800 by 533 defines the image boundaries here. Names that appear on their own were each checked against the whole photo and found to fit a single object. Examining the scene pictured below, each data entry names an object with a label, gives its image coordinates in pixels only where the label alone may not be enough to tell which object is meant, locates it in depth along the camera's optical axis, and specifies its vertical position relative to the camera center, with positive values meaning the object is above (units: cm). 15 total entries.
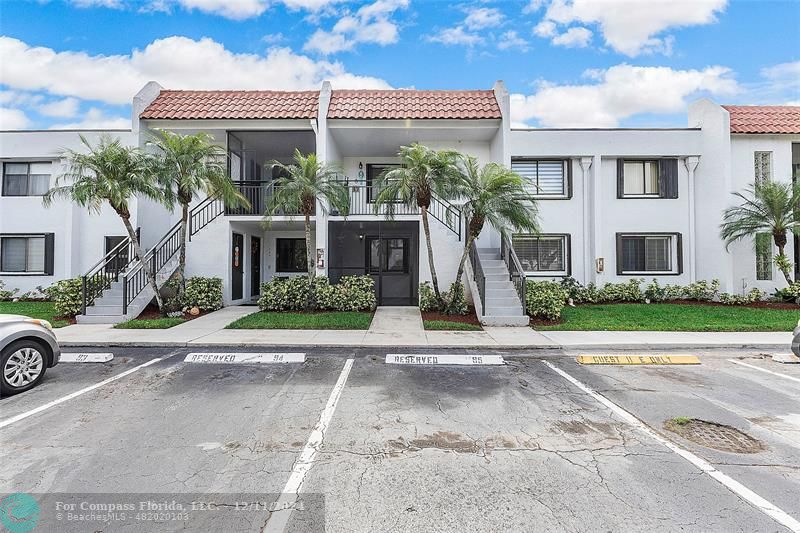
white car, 502 -105
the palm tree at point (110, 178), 942 +250
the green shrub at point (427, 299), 1193 -72
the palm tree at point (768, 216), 1270 +208
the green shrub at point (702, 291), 1363 -55
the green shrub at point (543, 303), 1045 -74
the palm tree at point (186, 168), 1009 +291
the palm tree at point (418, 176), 989 +265
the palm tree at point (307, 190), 1052 +242
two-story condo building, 1313 +304
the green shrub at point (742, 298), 1336 -78
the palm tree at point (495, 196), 994 +212
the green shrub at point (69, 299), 1060 -62
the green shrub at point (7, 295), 1364 -66
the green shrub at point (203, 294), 1191 -55
